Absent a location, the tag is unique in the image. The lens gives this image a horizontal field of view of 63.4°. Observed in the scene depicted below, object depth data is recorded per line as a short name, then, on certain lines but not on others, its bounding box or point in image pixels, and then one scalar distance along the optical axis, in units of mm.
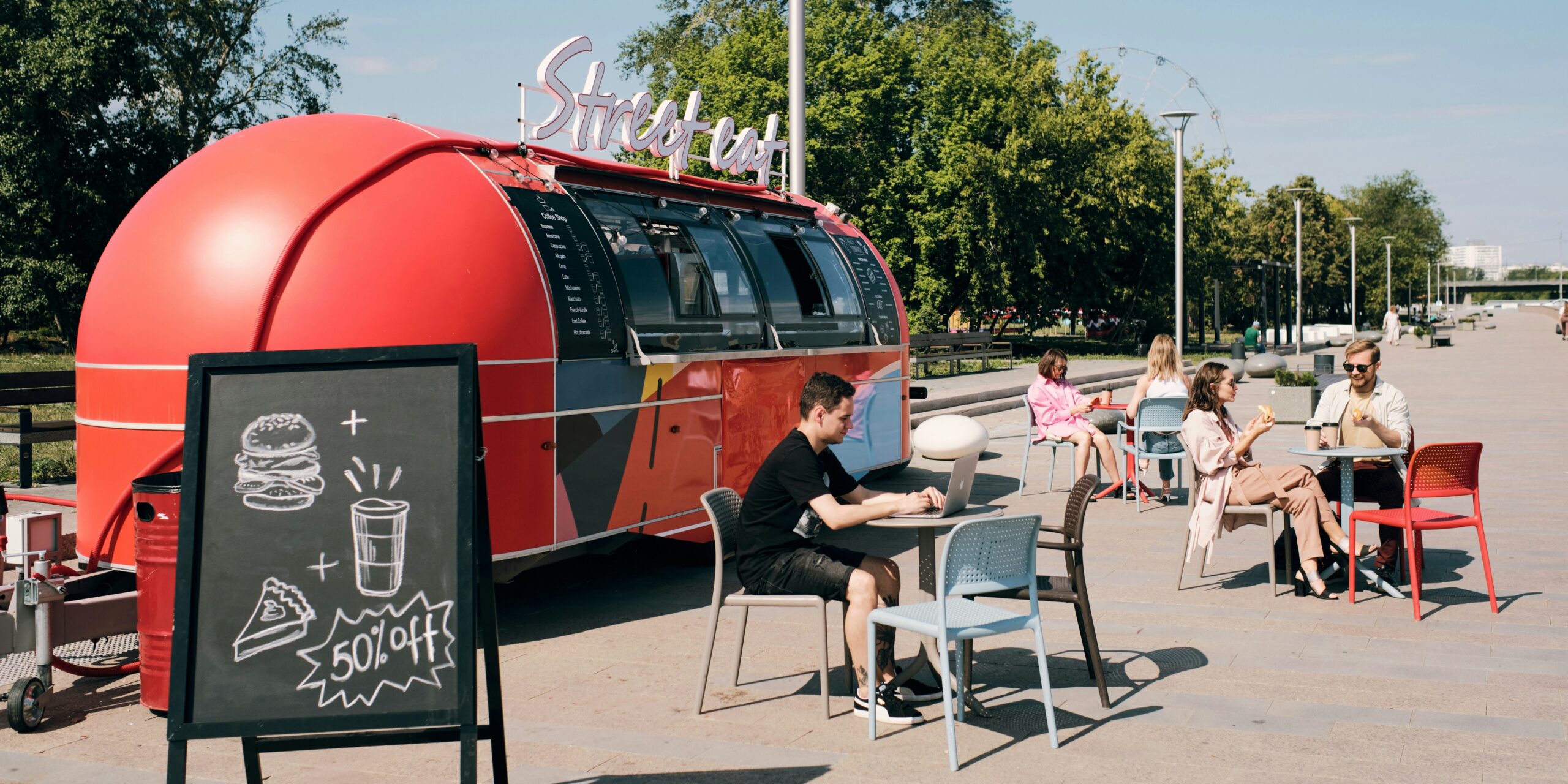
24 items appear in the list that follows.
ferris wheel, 48312
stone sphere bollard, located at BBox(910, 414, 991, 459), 10438
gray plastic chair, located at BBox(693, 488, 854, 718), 5695
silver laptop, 5879
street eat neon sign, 8695
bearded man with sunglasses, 8383
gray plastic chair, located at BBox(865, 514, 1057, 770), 5055
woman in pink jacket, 12359
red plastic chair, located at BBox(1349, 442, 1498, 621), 7418
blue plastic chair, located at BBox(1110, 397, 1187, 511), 11672
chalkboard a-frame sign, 4137
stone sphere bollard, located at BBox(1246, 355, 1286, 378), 31891
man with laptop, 5789
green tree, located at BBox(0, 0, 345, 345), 33375
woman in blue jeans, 11992
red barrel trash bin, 5672
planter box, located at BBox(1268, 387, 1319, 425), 19766
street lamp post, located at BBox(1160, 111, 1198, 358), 28453
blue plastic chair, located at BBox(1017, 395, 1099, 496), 12789
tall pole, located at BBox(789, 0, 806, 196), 14062
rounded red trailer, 6809
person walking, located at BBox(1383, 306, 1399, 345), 55406
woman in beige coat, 8047
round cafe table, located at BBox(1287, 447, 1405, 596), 8023
